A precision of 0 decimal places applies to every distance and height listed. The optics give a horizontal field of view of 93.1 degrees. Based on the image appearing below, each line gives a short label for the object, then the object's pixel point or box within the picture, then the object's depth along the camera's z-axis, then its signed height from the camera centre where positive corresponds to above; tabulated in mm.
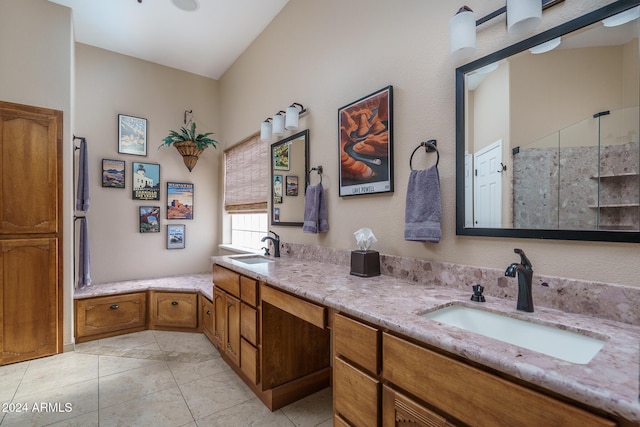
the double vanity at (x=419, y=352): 703 -440
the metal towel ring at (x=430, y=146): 1627 +367
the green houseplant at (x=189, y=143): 3885 +914
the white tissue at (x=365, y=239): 1845 -156
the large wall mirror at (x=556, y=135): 1057 +316
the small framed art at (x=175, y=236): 4055 -303
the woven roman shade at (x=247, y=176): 3406 +457
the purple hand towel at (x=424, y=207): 1563 +33
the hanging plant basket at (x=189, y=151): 3905 +812
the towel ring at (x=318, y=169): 2472 +366
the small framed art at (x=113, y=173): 3617 +487
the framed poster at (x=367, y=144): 1893 +463
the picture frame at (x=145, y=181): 3807 +412
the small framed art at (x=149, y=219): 3859 -70
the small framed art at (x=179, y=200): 4047 +182
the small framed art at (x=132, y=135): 3723 +983
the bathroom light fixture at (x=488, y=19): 1192 +805
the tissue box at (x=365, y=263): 1794 -299
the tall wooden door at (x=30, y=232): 2570 -159
